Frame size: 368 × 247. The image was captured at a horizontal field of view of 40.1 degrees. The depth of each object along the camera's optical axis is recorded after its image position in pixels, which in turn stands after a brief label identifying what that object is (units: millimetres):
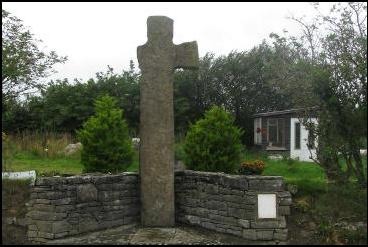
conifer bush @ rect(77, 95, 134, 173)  11648
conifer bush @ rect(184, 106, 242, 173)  11086
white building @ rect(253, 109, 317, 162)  23484
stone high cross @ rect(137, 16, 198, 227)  9281
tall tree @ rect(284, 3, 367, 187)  7328
